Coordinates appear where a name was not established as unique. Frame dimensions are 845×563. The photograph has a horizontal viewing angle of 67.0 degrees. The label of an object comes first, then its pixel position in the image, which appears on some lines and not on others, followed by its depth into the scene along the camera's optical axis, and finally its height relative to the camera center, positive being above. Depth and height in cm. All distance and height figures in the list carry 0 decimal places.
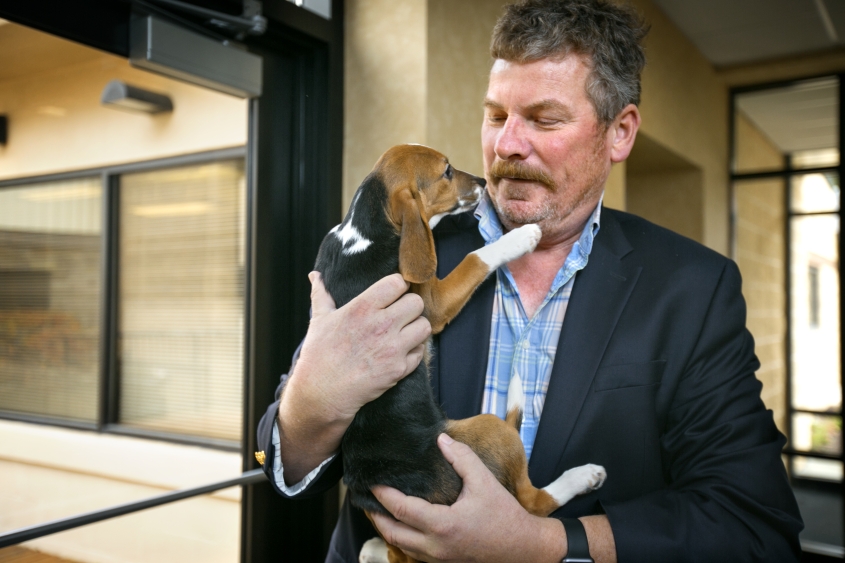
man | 112 -12
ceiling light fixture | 199 +63
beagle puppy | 122 +0
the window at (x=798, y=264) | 513 +31
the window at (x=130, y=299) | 178 -2
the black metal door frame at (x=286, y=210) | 232 +33
